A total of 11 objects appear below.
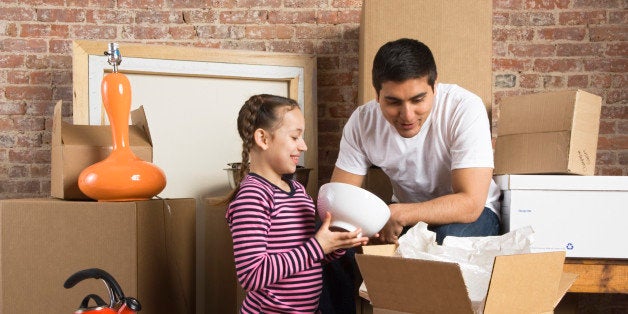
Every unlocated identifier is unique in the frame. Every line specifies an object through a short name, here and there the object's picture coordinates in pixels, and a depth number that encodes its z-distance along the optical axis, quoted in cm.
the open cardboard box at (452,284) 109
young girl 150
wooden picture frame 248
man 180
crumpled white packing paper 127
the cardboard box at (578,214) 188
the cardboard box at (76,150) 190
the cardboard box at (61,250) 175
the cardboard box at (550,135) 198
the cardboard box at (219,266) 223
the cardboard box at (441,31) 233
